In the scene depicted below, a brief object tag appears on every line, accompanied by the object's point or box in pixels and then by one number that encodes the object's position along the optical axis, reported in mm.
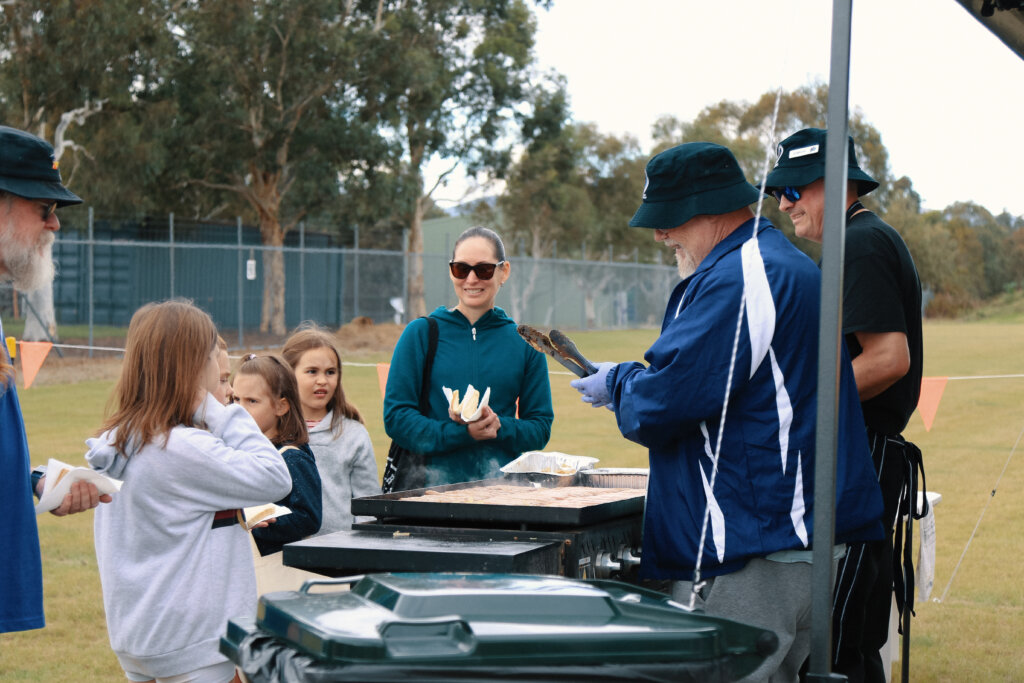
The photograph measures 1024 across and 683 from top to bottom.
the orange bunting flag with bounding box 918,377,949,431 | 8461
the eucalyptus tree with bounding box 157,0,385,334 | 29031
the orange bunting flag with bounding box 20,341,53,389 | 12014
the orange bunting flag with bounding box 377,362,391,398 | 8414
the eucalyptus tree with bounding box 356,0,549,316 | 30906
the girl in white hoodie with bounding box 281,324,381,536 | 4105
